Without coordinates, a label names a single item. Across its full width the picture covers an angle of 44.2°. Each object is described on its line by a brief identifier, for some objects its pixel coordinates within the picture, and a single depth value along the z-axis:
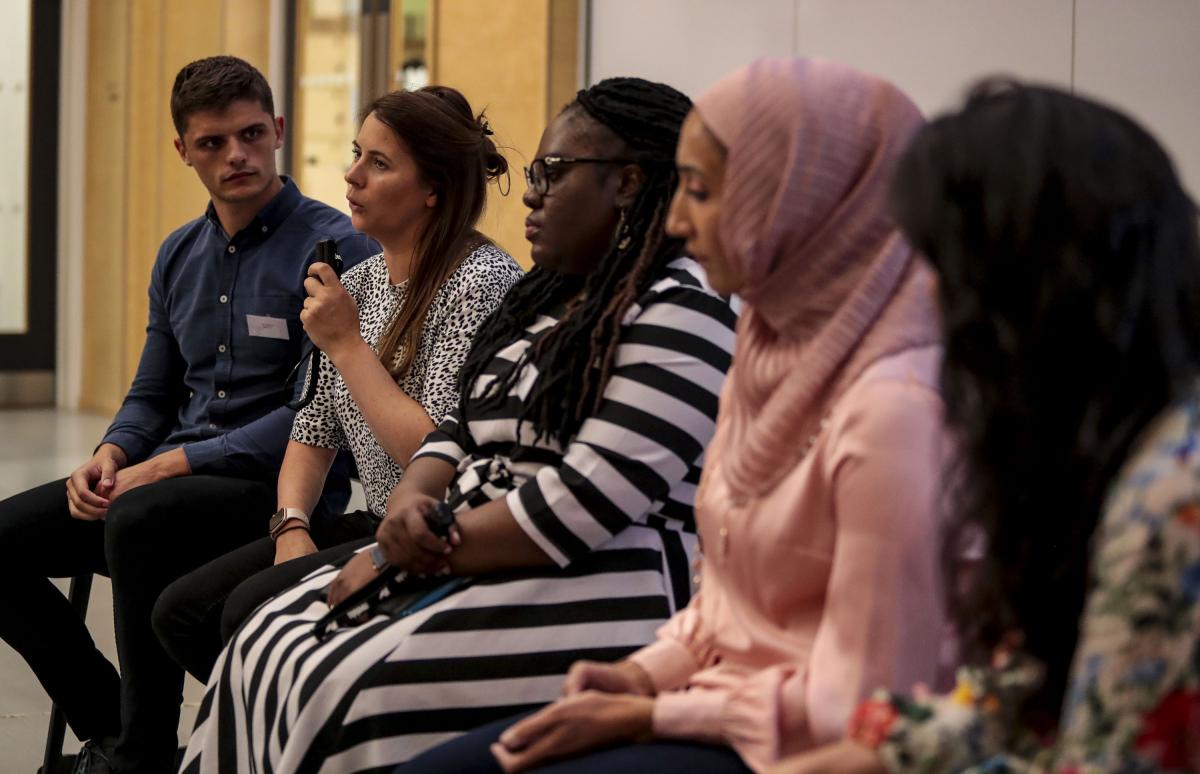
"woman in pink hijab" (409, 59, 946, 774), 1.43
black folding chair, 3.03
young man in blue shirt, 2.88
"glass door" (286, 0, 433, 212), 8.82
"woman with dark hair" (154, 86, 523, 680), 2.67
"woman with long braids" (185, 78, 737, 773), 2.02
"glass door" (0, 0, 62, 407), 10.81
